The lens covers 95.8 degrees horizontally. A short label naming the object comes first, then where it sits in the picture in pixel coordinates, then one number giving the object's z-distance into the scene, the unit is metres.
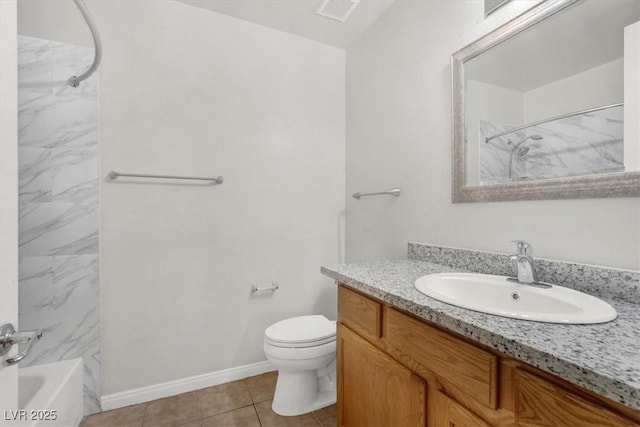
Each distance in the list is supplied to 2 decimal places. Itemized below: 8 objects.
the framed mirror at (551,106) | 0.91
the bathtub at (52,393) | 1.21
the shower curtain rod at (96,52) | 1.18
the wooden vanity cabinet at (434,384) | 0.55
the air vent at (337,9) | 1.82
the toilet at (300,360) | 1.53
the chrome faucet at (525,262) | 1.00
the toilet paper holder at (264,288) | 2.00
